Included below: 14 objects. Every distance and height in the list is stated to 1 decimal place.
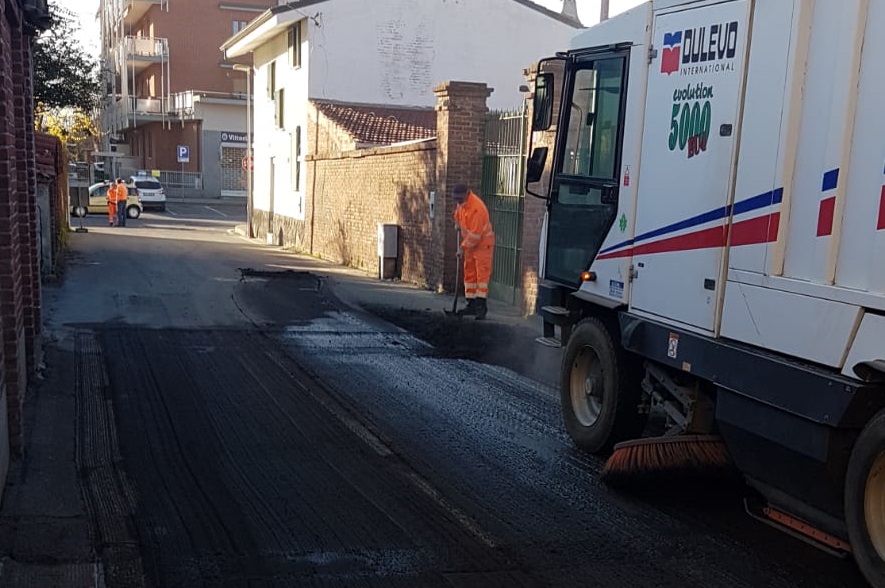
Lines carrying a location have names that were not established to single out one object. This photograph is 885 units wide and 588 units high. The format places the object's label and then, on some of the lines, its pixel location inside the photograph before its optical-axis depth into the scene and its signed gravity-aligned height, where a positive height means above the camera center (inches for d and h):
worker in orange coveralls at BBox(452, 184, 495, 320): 523.2 -45.6
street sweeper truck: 168.1 -15.7
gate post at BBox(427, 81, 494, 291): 617.6 +13.2
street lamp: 1291.8 -6.7
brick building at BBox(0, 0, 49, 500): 255.1 -26.3
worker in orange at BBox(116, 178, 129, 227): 1333.8 -78.1
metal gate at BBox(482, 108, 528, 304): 575.5 -14.5
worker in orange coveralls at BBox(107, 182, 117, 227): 1347.2 -80.3
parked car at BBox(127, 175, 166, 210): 1724.9 -78.1
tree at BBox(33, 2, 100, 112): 892.0 +71.1
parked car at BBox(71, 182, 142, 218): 1576.0 -91.5
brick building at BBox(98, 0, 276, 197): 2156.7 +132.3
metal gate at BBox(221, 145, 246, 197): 2194.9 -43.6
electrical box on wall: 733.3 -70.6
